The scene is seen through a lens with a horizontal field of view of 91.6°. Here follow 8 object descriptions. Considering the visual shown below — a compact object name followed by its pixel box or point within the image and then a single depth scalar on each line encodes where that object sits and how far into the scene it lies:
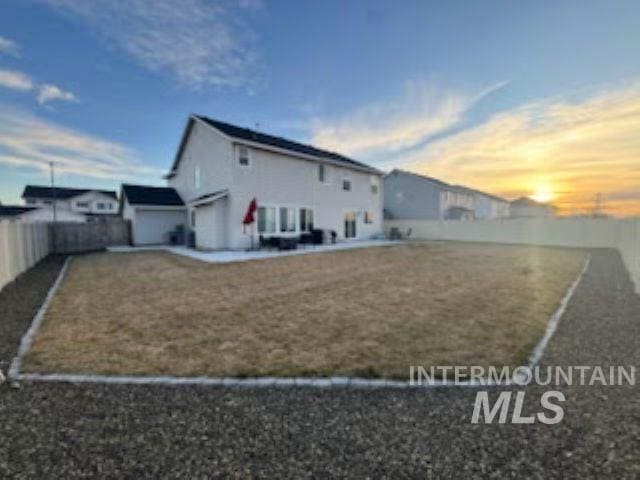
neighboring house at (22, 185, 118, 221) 48.91
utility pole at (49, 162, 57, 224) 42.47
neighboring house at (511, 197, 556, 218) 60.28
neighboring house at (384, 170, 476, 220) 31.50
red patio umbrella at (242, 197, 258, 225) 15.90
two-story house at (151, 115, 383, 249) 16.64
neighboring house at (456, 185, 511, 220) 40.80
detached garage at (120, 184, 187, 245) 19.89
